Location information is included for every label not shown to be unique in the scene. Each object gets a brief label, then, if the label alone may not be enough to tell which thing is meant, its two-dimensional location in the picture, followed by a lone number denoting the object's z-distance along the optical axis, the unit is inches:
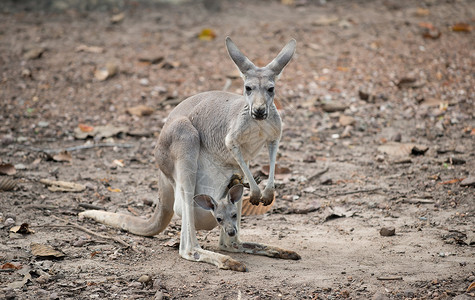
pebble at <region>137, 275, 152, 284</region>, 302.2
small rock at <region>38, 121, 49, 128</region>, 581.1
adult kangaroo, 336.8
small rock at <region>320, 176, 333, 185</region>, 462.7
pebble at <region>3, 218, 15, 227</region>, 363.9
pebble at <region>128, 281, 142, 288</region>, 301.0
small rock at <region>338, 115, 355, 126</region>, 571.8
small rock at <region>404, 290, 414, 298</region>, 282.2
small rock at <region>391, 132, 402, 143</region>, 534.6
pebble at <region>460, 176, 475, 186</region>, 417.4
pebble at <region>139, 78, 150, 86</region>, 653.3
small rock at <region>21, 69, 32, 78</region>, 660.1
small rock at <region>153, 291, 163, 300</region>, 287.7
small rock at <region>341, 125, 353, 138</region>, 552.4
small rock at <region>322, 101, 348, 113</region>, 600.1
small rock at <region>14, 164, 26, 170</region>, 480.3
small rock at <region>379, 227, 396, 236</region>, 364.5
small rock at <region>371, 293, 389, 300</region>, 277.0
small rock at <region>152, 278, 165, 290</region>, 299.6
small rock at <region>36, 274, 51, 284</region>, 299.1
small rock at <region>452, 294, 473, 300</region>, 268.5
